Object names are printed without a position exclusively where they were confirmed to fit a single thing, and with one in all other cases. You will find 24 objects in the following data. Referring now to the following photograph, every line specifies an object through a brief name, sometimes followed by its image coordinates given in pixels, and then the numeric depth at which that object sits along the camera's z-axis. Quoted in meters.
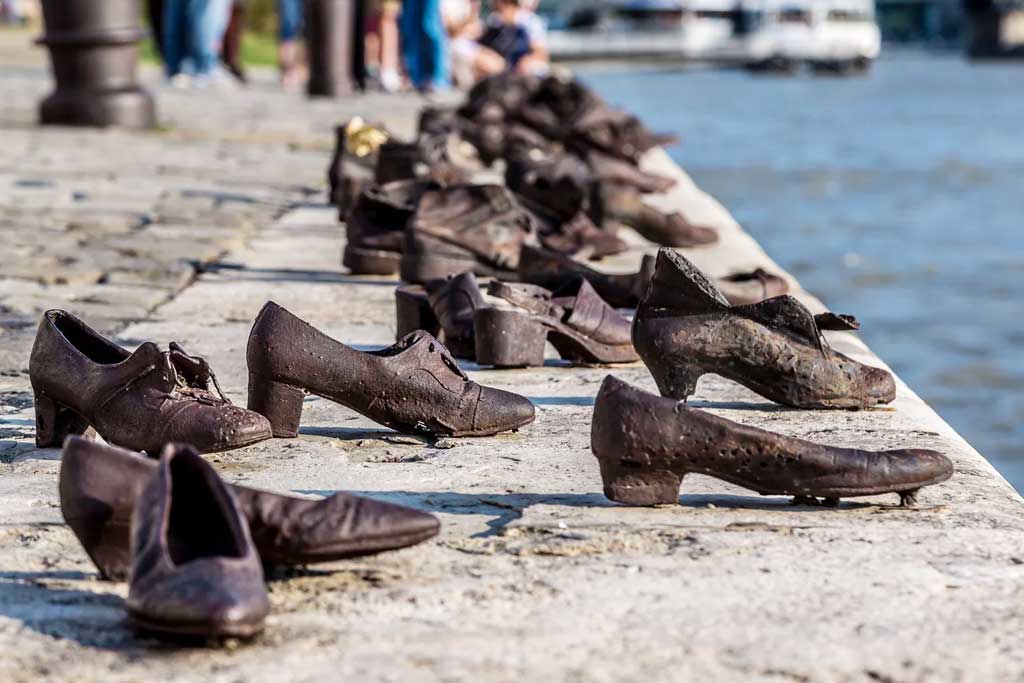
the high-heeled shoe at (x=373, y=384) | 5.89
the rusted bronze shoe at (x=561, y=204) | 10.77
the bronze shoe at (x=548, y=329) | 7.36
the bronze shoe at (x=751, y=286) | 8.52
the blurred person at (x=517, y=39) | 30.80
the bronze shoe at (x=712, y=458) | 5.06
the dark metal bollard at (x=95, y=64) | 19.72
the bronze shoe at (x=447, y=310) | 7.64
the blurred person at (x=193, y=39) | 27.17
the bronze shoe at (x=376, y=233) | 10.19
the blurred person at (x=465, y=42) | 32.59
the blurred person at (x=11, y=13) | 76.50
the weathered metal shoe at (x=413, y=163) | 12.01
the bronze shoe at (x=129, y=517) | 4.28
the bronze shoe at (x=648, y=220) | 11.44
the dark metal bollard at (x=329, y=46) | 29.16
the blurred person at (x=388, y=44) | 33.81
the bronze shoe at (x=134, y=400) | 5.55
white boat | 151.75
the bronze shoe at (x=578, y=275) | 8.60
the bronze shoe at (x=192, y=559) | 3.80
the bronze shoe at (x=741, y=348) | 6.48
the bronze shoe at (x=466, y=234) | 9.47
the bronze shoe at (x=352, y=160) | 12.57
